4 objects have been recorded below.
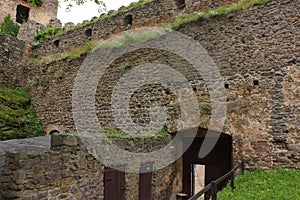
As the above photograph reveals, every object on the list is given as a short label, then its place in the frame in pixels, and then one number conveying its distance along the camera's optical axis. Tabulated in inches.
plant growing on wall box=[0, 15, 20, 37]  715.3
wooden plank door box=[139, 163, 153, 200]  257.6
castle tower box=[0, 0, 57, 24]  804.0
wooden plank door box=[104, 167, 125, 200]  217.1
